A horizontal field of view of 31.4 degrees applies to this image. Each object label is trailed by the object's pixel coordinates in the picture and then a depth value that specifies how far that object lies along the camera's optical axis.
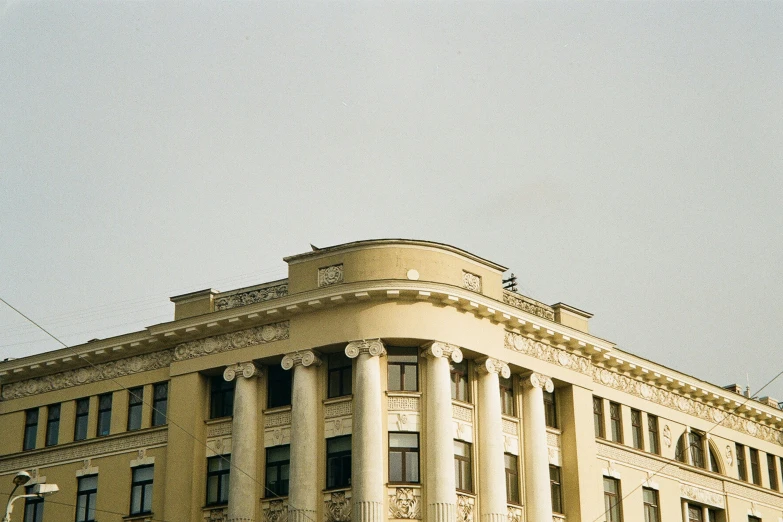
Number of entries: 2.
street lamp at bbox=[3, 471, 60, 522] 35.34
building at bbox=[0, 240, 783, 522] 45.84
